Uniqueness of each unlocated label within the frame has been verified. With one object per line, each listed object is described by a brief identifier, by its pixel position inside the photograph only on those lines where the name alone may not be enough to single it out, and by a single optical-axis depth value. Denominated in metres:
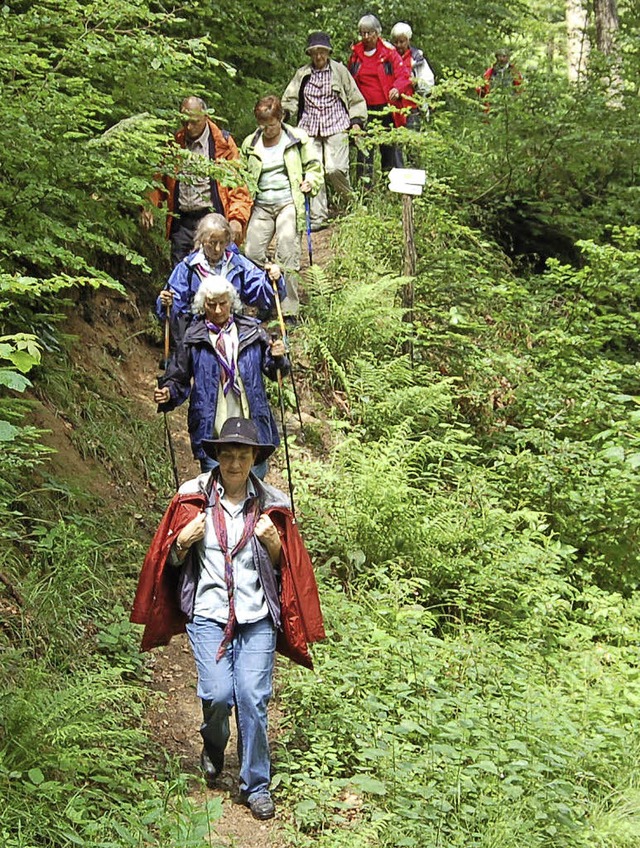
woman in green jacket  9.77
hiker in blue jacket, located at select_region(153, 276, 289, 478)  6.41
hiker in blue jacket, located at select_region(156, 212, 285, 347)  7.00
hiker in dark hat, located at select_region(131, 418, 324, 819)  5.00
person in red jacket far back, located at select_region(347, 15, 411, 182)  14.27
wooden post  10.23
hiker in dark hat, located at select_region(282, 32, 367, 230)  12.83
